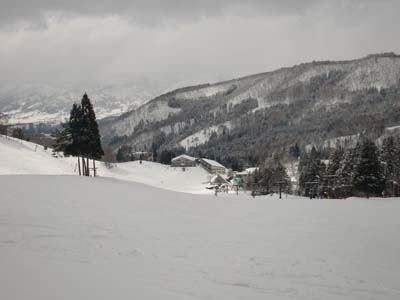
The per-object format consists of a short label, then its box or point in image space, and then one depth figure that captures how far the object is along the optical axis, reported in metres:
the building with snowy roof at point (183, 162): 148.50
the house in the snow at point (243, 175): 124.74
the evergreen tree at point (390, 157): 56.75
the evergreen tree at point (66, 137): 45.44
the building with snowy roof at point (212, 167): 144.74
